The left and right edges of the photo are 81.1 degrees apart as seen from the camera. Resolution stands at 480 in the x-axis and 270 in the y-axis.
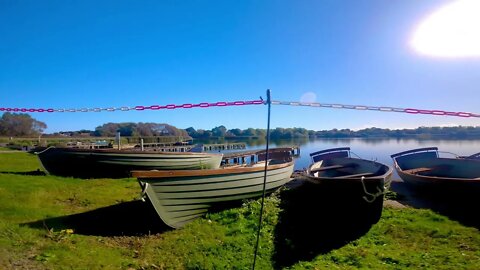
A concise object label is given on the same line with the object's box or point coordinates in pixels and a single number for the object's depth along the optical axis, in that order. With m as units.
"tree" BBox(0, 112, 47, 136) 56.28
